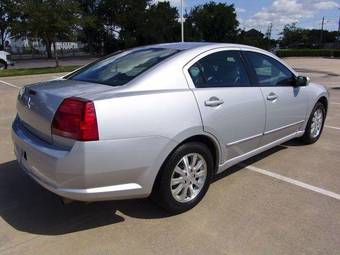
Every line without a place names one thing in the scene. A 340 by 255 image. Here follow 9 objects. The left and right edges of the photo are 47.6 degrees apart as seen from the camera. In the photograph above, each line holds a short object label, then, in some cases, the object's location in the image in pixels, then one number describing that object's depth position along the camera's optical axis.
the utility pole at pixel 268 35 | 62.64
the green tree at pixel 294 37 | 86.94
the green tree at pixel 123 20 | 55.28
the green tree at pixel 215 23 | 57.22
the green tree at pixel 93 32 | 56.32
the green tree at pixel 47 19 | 21.53
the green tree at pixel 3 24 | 52.92
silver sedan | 2.97
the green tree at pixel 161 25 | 53.59
